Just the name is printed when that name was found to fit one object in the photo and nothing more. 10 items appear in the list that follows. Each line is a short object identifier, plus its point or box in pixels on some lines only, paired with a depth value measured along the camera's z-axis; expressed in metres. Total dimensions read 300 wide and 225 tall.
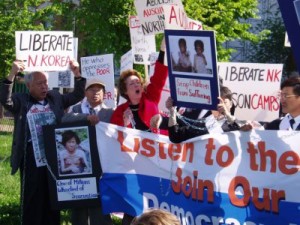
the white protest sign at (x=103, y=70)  10.28
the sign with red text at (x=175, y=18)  7.24
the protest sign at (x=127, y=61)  10.52
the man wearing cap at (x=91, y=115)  6.84
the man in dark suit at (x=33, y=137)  6.75
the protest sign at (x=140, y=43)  10.21
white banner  4.92
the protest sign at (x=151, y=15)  8.46
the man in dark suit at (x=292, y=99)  5.20
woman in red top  6.30
